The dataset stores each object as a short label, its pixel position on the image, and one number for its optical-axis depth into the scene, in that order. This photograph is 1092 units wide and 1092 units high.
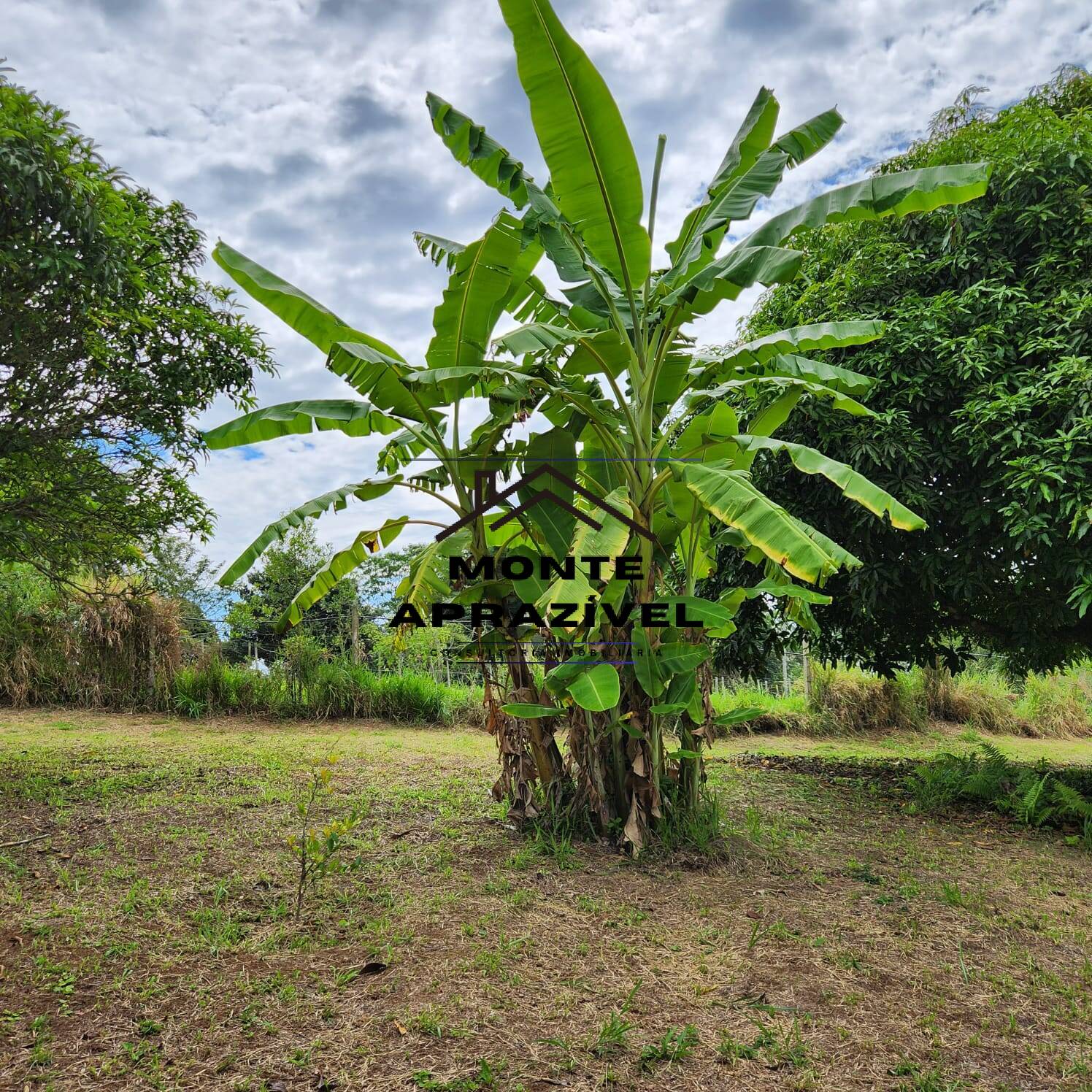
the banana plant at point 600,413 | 3.79
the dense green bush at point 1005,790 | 5.54
